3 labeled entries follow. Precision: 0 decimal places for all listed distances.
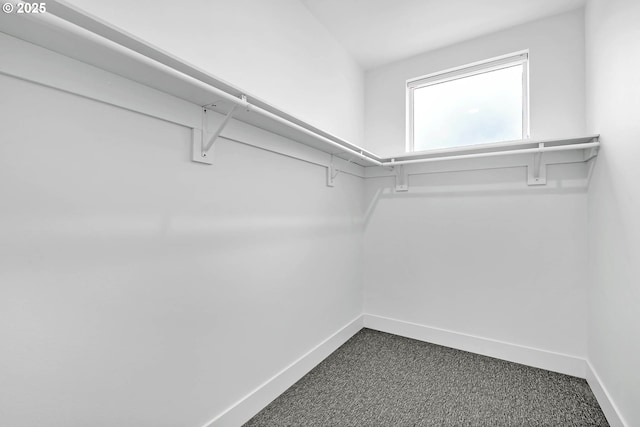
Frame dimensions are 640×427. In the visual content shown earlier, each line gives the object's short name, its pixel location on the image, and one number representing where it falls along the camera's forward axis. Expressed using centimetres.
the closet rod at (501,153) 169
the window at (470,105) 220
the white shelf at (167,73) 71
